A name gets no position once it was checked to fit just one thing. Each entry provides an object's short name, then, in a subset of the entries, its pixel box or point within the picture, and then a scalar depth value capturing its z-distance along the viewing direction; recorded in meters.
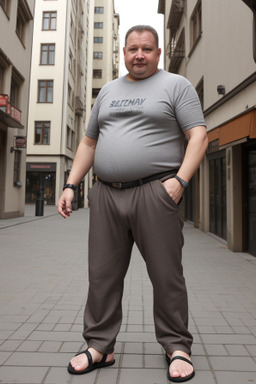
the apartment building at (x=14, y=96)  13.98
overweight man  2.19
